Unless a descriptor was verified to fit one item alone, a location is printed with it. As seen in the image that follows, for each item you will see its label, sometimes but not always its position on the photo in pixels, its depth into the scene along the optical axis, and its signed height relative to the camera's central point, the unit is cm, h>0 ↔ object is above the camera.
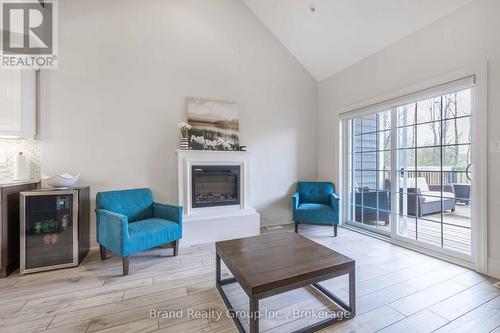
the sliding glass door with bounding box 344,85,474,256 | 258 -7
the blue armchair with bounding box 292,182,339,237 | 347 -64
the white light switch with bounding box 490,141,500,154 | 217 +19
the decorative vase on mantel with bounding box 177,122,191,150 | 326 +48
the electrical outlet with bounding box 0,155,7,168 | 262 +6
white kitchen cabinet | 237 +70
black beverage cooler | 233 -69
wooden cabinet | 218 -62
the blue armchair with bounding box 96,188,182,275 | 228 -66
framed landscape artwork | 349 +68
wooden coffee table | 139 -71
